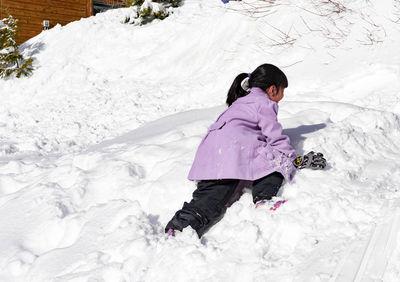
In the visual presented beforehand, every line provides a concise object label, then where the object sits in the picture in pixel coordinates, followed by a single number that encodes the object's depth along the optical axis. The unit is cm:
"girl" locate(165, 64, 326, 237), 263
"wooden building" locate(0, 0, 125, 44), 1373
